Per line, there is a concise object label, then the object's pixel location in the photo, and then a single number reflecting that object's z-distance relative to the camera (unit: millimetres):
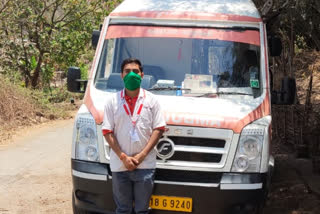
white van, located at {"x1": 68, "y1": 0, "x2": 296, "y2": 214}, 4980
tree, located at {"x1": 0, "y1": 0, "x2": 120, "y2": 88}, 16078
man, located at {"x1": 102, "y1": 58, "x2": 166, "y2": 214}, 4637
